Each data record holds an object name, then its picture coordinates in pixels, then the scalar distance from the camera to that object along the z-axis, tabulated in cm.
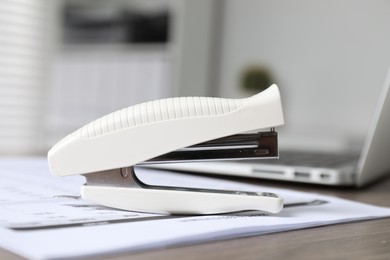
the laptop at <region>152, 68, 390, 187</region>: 62
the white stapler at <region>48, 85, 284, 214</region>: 46
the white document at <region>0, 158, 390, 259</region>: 39
